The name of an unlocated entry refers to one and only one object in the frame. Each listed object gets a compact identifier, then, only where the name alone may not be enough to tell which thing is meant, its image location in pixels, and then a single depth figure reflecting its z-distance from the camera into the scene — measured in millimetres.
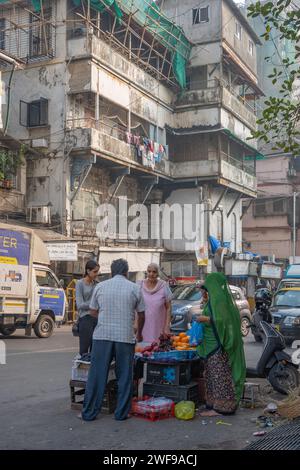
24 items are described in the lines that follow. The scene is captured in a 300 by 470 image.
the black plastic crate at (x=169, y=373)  6242
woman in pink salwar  7230
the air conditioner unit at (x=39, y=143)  23078
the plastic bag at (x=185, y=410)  5918
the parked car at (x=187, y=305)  14789
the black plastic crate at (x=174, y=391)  6191
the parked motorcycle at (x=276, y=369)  7320
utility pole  41559
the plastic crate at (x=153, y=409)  5938
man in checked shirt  5836
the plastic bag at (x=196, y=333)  6305
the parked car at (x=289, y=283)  17081
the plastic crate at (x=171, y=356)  6249
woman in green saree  6172
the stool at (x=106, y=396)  6152
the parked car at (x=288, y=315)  13914
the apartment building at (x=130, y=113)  23172
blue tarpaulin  29203
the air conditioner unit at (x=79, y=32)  23578
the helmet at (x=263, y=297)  10228
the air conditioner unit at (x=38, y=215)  22141
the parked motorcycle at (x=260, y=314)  8774
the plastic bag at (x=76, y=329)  7855
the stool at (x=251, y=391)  6754
